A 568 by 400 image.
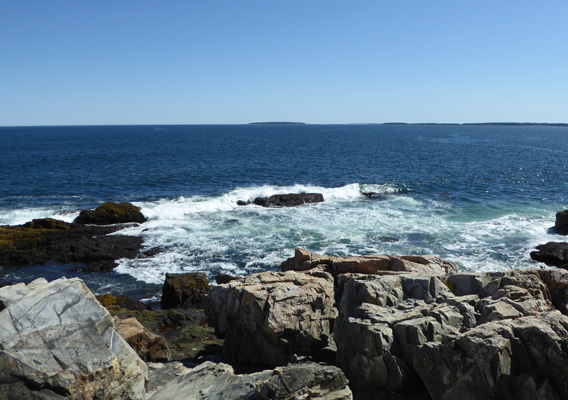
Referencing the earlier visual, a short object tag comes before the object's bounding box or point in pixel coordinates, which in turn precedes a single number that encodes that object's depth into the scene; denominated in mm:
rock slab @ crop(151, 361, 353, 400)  9305
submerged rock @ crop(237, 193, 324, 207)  42219
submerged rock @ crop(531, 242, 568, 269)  26594
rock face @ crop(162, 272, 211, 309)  20969
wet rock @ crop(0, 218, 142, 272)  27141
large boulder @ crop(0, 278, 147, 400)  8719
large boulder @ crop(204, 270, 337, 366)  13797
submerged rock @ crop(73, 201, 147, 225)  34906
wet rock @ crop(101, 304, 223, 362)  15875
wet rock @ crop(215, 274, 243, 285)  22744
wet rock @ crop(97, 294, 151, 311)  19734
